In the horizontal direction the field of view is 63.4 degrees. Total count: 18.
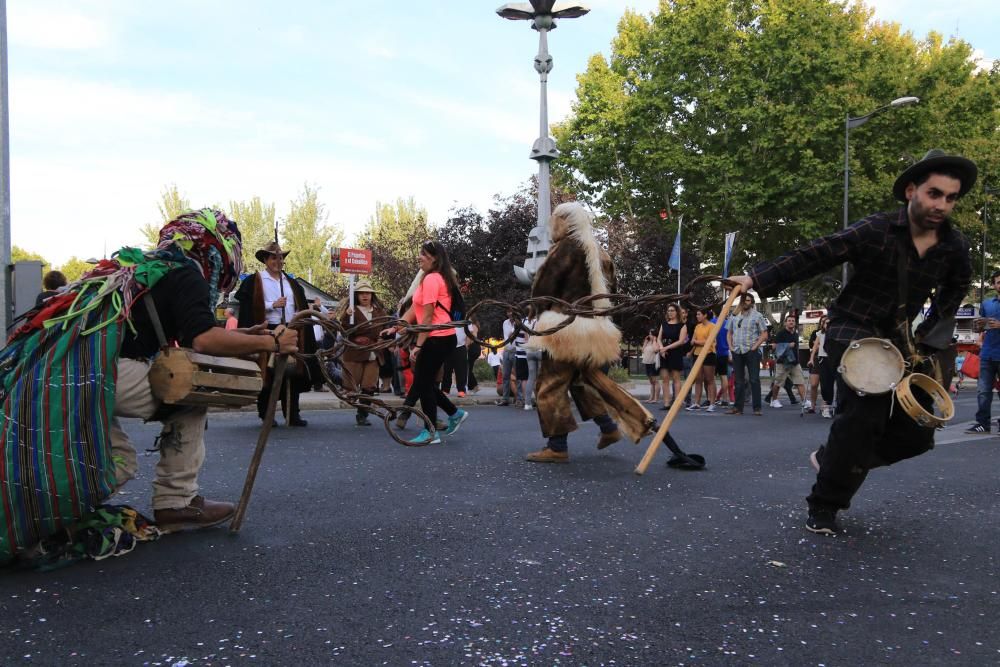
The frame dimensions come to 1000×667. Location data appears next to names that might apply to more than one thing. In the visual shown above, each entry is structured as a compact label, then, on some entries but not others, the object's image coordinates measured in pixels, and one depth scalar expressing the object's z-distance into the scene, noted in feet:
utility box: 27.78
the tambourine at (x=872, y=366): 12.57
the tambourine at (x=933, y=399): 12.46
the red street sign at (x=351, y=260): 67.56
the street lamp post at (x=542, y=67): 47.78
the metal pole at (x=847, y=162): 83.82
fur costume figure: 20.34
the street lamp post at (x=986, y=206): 106.83
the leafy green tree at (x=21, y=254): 282.62
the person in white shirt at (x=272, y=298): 26.61
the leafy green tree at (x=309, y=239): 151.23
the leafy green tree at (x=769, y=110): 94.02
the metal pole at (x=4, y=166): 29.35
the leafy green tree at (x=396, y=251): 107.76
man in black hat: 12.90
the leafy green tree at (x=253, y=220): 157.58
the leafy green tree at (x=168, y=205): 158.51
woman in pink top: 24.44
